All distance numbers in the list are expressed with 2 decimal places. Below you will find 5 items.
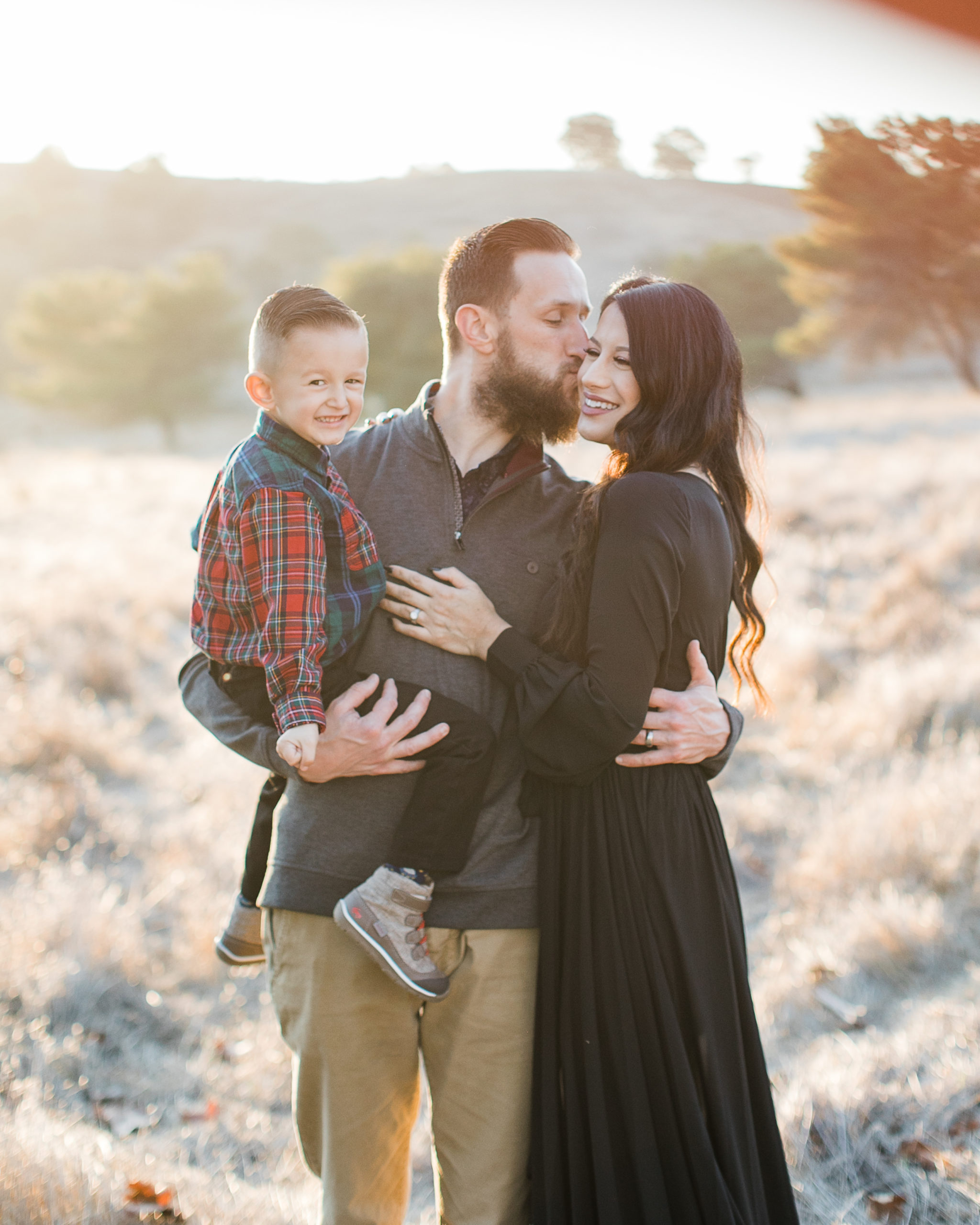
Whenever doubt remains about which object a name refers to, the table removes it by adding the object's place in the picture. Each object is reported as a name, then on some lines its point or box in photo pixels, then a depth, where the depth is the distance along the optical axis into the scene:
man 2.44
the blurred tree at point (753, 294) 33.62
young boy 2.29
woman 2.19
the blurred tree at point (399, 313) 30.78
